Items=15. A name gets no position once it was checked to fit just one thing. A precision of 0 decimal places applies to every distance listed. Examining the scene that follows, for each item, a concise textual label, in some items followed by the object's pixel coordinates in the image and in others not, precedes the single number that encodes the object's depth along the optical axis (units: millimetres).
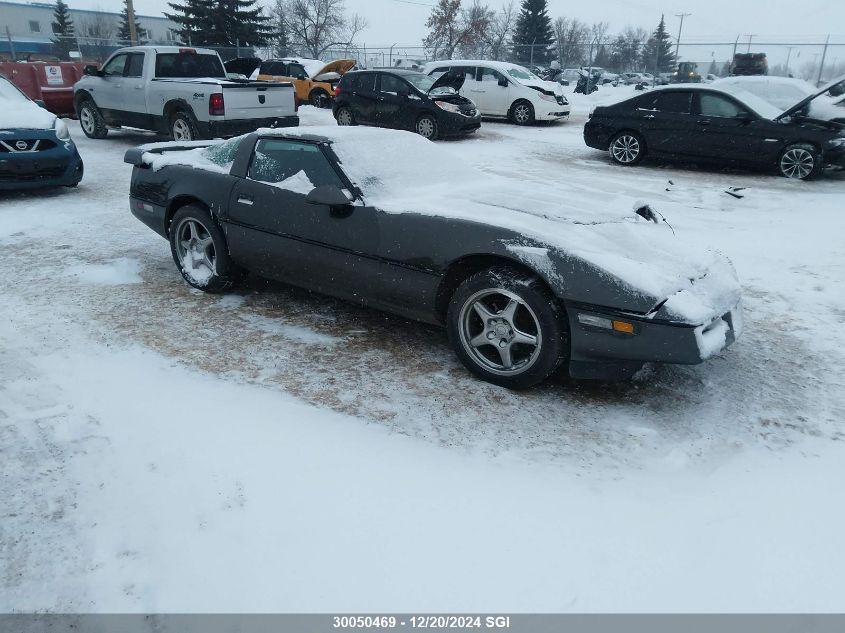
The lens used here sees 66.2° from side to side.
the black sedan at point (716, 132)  10133
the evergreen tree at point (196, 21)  38875
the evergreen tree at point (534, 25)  53844
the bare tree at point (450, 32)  42281
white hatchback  16812
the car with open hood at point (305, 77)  20984
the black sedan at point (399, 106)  13789
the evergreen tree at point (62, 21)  65438
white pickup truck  10891
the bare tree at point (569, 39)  62750
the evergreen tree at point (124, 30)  60981
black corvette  3350
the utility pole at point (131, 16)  28250
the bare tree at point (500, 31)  46094
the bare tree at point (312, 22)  49375
